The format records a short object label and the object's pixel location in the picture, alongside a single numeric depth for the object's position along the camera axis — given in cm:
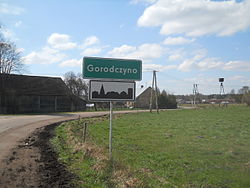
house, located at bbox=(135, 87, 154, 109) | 7831
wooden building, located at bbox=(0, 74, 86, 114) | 4309
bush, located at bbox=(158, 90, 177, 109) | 7190
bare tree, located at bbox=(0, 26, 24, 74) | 4237
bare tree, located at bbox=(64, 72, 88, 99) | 6956
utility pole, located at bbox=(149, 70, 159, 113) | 4344
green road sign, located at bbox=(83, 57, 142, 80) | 664
